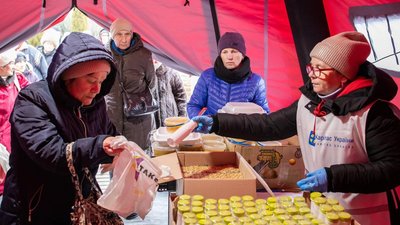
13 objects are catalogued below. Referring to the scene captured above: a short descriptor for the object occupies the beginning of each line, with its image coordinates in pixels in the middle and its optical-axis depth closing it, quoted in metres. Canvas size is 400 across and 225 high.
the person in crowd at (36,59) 5.56
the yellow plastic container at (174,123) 2.71
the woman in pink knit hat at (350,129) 1.89
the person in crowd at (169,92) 4.71
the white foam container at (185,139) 2.58
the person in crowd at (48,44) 5.96
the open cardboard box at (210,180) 1.88
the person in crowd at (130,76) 4.05
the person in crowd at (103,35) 5.75
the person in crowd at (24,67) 5.14
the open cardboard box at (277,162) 2.46
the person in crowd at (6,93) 4.30
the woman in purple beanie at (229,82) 3.48
